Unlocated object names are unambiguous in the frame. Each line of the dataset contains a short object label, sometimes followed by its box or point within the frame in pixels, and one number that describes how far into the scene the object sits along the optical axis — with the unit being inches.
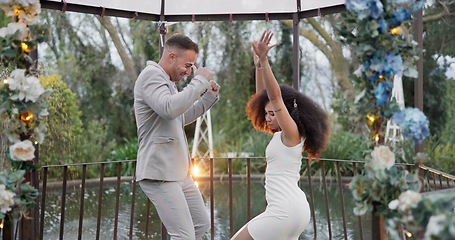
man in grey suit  122.5
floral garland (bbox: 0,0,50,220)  100.7
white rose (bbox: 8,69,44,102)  100.5
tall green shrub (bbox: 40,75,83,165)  399.2
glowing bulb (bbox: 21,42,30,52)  104.7
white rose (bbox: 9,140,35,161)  101.0
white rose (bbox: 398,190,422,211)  77.9
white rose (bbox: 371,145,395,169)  89.0
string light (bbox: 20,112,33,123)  104.1
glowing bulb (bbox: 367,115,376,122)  94.7
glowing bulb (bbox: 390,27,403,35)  92.4
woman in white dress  119.5
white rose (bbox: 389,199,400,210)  83.9
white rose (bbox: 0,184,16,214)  97.0
